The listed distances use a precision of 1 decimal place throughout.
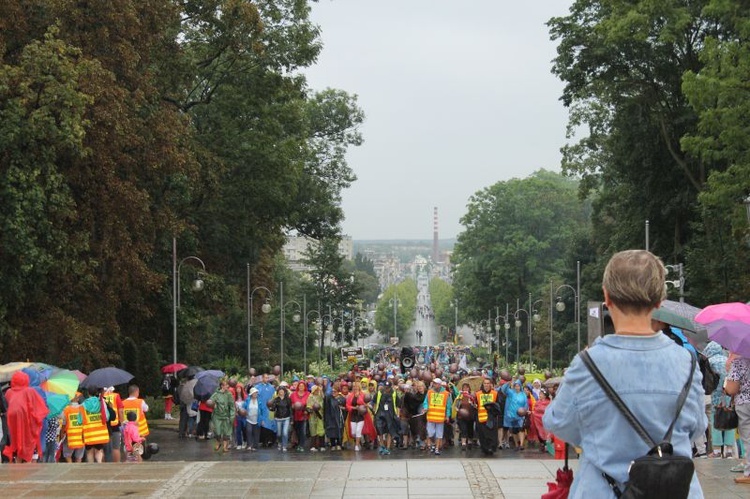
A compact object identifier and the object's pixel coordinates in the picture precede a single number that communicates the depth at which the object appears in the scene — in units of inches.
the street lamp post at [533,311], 3916.8
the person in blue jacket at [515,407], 1032.8
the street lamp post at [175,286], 1552.7
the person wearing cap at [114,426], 813.2
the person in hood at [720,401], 663.8
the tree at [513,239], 4254.4
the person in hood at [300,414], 1055.0
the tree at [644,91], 1656.0
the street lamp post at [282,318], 2537.9
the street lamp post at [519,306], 3955.7
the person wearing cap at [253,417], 1068.5
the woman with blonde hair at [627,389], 172.4
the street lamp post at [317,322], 3753.4
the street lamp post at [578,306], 2310.5
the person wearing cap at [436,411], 1016.2
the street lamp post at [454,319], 6001.5
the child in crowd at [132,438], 819.4
